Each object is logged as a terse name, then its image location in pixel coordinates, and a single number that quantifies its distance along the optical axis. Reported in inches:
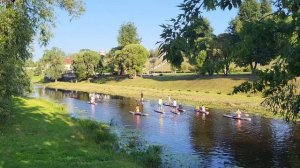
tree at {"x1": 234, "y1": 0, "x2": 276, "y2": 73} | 261.6
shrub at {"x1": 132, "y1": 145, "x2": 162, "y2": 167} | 631.6
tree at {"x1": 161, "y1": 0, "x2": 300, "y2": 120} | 240.1
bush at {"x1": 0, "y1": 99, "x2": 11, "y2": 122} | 718.3
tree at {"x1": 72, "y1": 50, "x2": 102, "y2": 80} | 3625.8
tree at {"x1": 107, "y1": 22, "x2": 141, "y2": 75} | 3215.2
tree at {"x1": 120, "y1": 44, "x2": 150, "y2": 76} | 3179.2
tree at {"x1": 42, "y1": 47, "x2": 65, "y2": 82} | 3701.1
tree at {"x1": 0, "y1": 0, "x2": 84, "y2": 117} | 687.6
